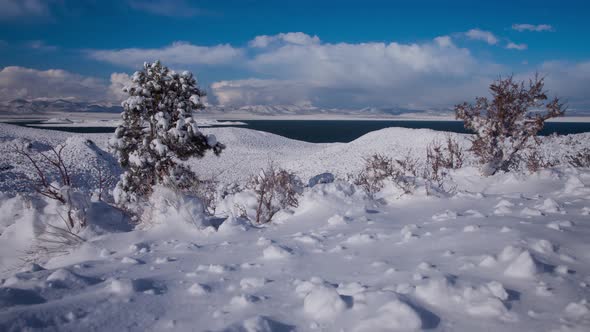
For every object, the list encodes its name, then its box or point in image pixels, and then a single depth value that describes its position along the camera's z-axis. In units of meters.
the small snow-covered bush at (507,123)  7.75
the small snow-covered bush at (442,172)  5.67
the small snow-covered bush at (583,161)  8.87
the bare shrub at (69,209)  5.00
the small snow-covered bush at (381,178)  5.70
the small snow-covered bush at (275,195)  6.18
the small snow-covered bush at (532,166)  6.75
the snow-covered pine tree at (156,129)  8.35
